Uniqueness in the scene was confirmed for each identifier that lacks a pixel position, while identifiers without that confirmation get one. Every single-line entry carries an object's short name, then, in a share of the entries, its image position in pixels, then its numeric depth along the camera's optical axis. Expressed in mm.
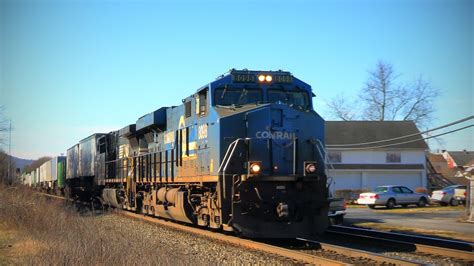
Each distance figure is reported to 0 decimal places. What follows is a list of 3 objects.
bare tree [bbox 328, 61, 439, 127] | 58994
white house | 46125
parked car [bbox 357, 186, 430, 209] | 29719
